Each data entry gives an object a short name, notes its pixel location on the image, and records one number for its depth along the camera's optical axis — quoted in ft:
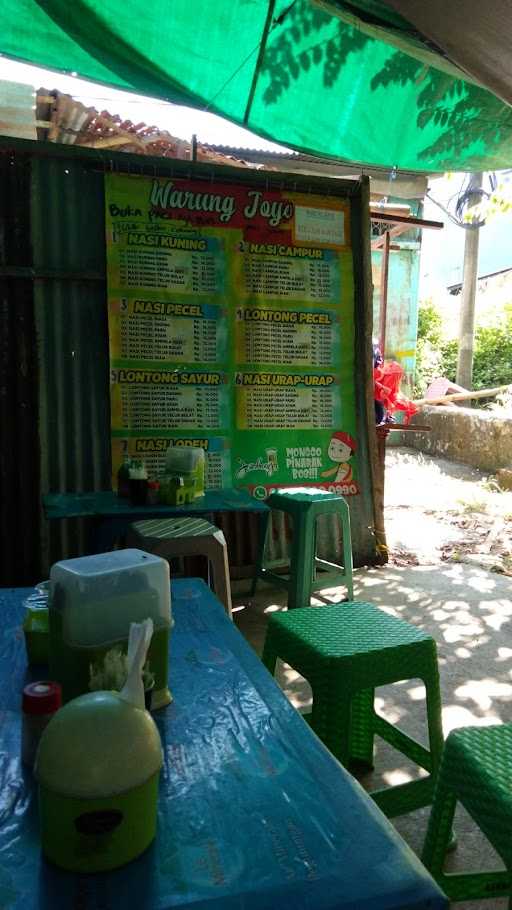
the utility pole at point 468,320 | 42.83
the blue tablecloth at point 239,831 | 2.79
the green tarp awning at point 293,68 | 12.14
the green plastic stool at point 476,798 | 4.57
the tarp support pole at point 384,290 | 20.48
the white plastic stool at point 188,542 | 9.87
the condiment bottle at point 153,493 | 11.36
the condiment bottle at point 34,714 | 3.66
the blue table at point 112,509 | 10.67
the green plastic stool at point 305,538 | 13.00
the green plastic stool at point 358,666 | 6.48
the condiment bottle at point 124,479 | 11.68
